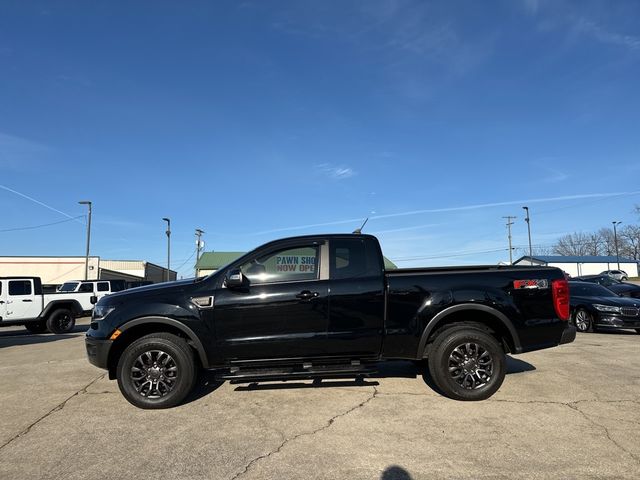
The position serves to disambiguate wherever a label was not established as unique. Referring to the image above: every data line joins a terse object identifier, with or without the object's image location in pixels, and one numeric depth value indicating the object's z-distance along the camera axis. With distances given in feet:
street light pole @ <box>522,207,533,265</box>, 164.66
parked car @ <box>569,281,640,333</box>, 37.88
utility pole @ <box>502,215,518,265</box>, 214.22
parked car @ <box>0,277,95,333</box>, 48.01
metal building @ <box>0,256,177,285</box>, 153.89
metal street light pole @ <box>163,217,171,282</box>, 145.59
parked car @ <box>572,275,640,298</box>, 60.13
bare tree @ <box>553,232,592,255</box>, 340.14
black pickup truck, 17.15
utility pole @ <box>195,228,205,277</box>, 178.19
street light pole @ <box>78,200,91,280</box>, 118.75
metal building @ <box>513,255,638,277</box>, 244.22
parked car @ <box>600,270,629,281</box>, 184.22
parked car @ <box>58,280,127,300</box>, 63.10
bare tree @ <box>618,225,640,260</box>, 305.32
